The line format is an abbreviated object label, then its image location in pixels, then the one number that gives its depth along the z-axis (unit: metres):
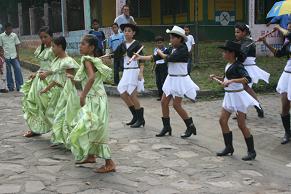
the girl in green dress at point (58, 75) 6.84
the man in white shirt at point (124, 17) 13.69
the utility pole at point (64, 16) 22.62
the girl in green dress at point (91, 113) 5.59
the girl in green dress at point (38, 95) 7.45
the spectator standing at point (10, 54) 13.24
